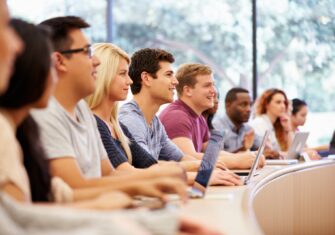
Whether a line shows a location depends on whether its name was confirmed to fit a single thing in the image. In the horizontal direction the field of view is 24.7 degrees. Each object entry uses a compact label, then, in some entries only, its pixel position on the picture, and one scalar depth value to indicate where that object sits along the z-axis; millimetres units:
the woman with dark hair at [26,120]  1871
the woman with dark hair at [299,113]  8203
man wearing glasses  2576
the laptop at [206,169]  2873
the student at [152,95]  4438
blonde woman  3568
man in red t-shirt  5285
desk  2229
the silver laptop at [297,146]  5882
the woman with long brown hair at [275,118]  7387
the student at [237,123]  6605
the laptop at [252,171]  3607
